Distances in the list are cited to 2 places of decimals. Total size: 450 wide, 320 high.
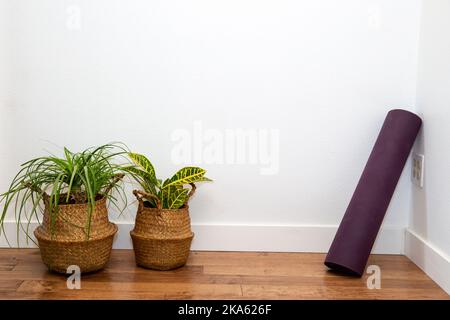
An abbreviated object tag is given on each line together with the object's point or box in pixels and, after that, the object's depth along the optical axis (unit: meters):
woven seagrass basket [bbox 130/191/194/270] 1.96
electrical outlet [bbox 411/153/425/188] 2.09
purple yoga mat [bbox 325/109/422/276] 1.96
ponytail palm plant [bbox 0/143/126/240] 1.81
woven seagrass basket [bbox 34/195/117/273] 1.83
